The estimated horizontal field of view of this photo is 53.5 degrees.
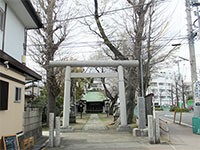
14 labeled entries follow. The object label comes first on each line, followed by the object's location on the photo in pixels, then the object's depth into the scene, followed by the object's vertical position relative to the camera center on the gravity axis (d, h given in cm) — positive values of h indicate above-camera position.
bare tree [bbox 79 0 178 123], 1438 +375
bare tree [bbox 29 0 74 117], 1373 +390
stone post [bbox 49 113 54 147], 851 -147
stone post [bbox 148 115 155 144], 864 -155
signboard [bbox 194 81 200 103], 1194 +14
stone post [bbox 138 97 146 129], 1091 -105
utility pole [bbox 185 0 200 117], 1319 +353
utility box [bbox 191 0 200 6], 1233 +573
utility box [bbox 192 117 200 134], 1098 -170
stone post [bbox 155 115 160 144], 874 -169
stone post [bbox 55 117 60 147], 856 -165
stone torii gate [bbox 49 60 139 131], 1298 +140
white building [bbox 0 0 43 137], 679 +119
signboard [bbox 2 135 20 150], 594 -143
